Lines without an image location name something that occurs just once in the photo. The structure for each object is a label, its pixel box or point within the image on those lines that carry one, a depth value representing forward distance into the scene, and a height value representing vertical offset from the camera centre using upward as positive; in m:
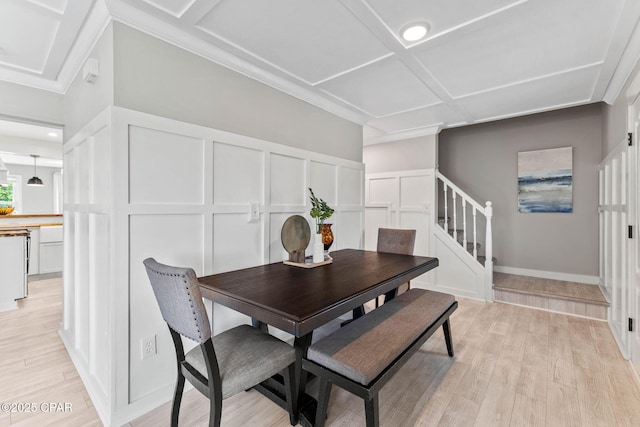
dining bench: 1.34 -0.71
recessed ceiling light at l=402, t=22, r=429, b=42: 1.89 +1.23
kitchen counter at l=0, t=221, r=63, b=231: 4.71 -0.20
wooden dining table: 1.29 -0.42
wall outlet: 1.78 -0.82
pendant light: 6.88 +0.78
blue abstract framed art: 4.00 +0.48
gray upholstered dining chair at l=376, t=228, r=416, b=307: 2.95 -0.28
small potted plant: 2.32 -0.12
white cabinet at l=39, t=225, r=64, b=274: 5.15 -0.62
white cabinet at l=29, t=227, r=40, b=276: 4.99 -0.67
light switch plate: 2.34 +0.02
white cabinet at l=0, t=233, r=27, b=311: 3.40 -0.67
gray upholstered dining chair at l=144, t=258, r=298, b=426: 1.23 -0.72
